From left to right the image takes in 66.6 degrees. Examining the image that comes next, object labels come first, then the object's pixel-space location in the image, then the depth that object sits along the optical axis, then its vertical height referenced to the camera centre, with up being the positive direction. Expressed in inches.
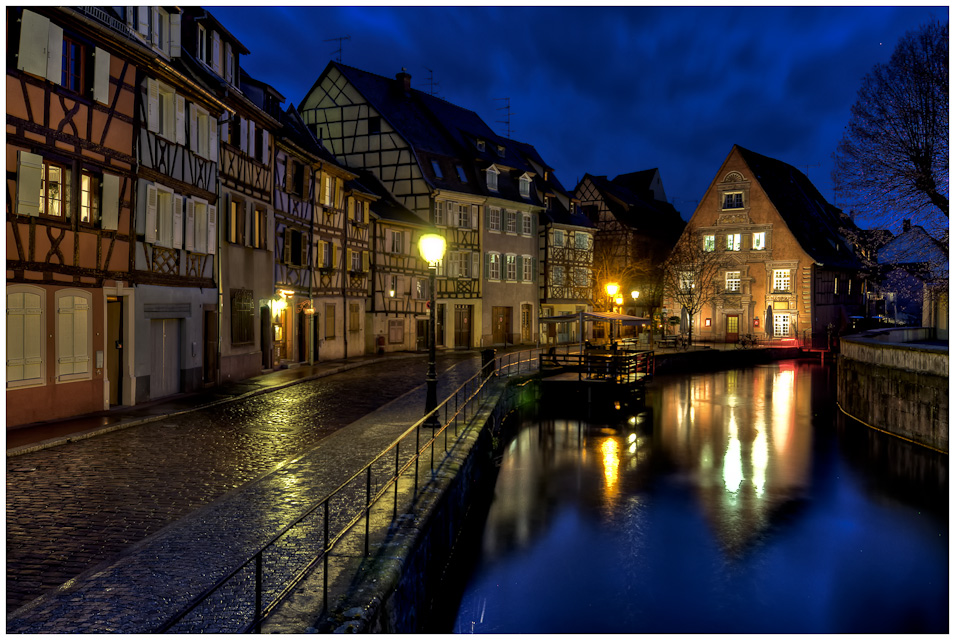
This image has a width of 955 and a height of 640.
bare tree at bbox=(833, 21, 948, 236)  881.5 +227.0
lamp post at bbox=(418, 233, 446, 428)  519.2 +40.7
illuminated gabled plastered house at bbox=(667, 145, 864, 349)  1977.1 +171.4
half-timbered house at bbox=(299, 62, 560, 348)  1581.0 +304.6
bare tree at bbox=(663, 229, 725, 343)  2001.7 +135.0
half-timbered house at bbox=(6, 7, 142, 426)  529.3 +87.3
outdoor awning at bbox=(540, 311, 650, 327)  1188.5 +4.5
